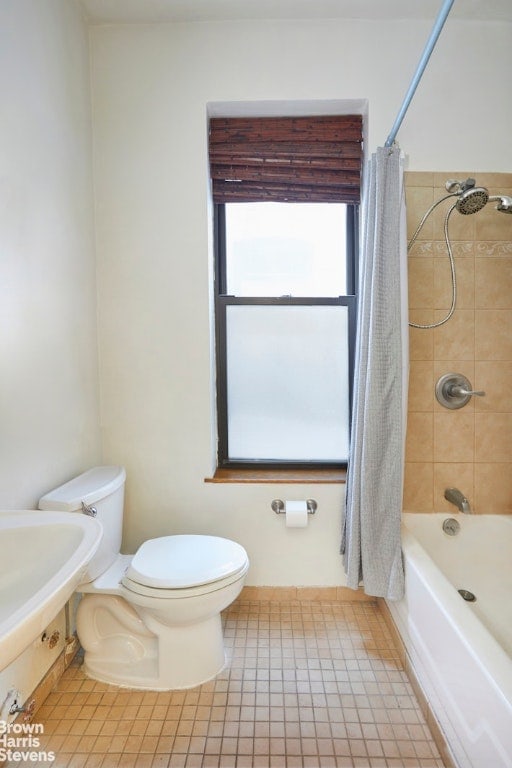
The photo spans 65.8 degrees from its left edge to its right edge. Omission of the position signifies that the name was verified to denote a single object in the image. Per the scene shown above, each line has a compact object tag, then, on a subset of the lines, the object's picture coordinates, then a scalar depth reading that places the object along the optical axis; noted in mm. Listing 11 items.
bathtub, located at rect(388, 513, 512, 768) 909
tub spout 1721
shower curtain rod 1033
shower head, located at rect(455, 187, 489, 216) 1500
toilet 1329
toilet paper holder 1838
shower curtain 1588
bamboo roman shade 1880
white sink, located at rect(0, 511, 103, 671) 770
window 1987
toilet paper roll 1764
